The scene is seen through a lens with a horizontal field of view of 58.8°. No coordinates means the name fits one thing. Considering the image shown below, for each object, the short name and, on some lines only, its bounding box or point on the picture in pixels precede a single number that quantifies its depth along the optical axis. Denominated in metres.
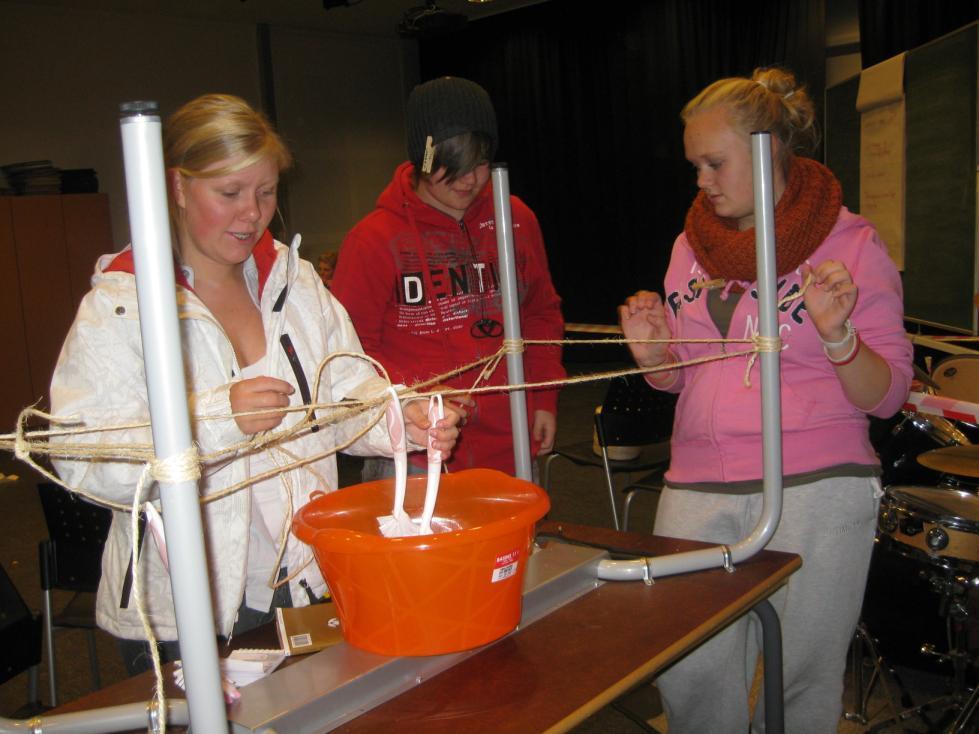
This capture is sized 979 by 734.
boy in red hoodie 1.69
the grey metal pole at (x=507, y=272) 1.31
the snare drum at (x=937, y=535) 1.65
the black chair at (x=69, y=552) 2.07
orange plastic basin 0.85
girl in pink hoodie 1.37
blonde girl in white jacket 1.11
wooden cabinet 5.95
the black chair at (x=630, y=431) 2.87
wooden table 0.88
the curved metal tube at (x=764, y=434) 1.18
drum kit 1.70
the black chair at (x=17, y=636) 1.80
